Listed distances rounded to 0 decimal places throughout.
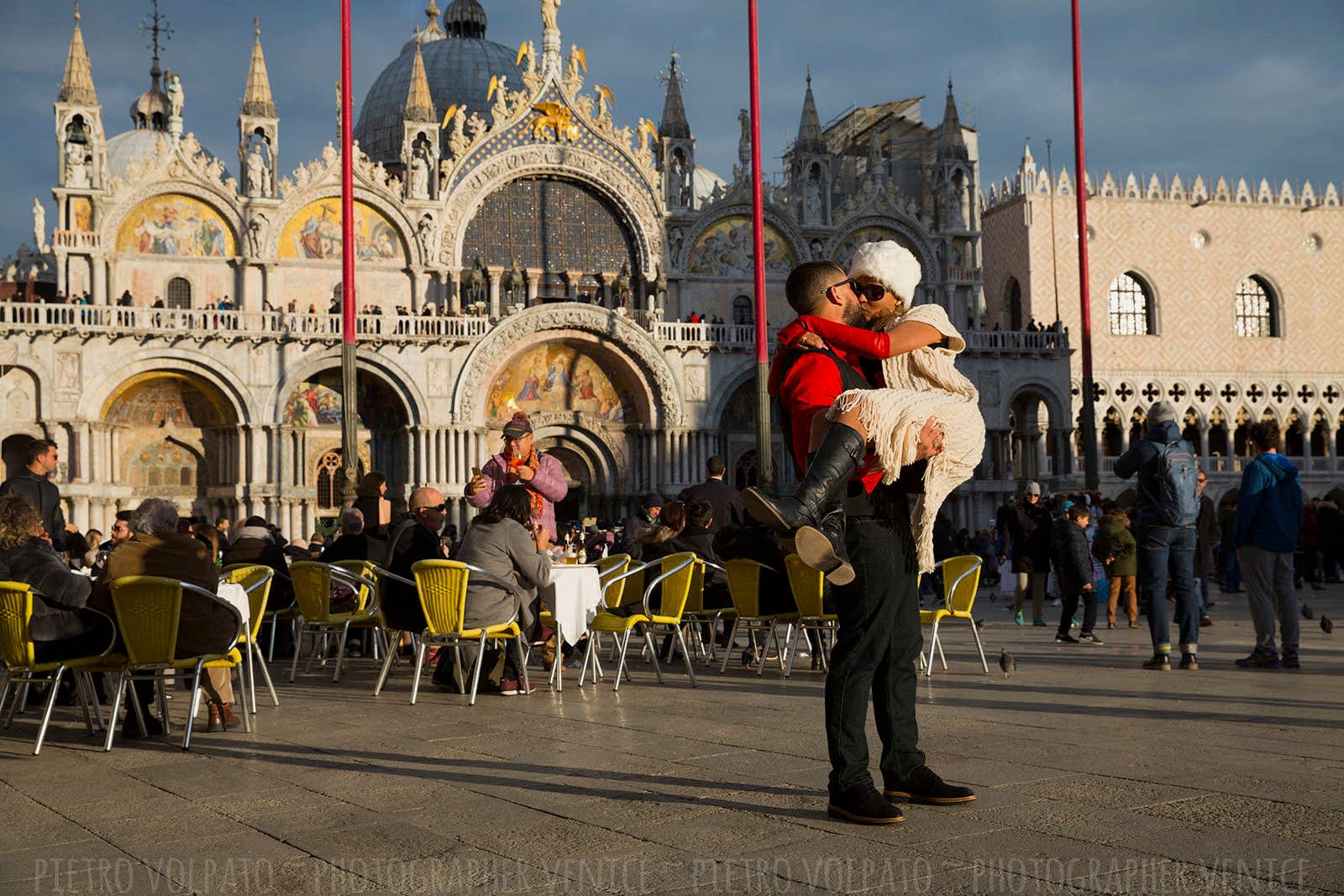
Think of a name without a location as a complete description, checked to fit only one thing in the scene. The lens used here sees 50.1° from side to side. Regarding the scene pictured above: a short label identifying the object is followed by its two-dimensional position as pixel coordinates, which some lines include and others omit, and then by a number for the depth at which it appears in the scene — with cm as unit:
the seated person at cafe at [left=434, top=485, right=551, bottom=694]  853
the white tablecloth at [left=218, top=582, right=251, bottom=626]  805
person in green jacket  1392
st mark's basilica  2864
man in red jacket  470
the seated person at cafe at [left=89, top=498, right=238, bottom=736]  682
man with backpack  966
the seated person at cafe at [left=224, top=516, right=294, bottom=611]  1125
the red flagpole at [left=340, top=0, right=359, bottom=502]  1992
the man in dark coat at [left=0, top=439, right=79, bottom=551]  998
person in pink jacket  978
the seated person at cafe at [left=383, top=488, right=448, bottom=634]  895
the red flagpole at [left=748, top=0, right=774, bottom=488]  2200
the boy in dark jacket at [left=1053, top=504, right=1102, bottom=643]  1264
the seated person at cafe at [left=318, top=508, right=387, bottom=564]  1140
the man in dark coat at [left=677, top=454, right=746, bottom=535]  1191
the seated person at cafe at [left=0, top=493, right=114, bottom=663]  673
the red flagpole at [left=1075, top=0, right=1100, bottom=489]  2414
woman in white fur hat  449
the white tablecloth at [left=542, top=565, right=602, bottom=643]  893
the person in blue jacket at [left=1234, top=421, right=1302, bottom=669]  955
